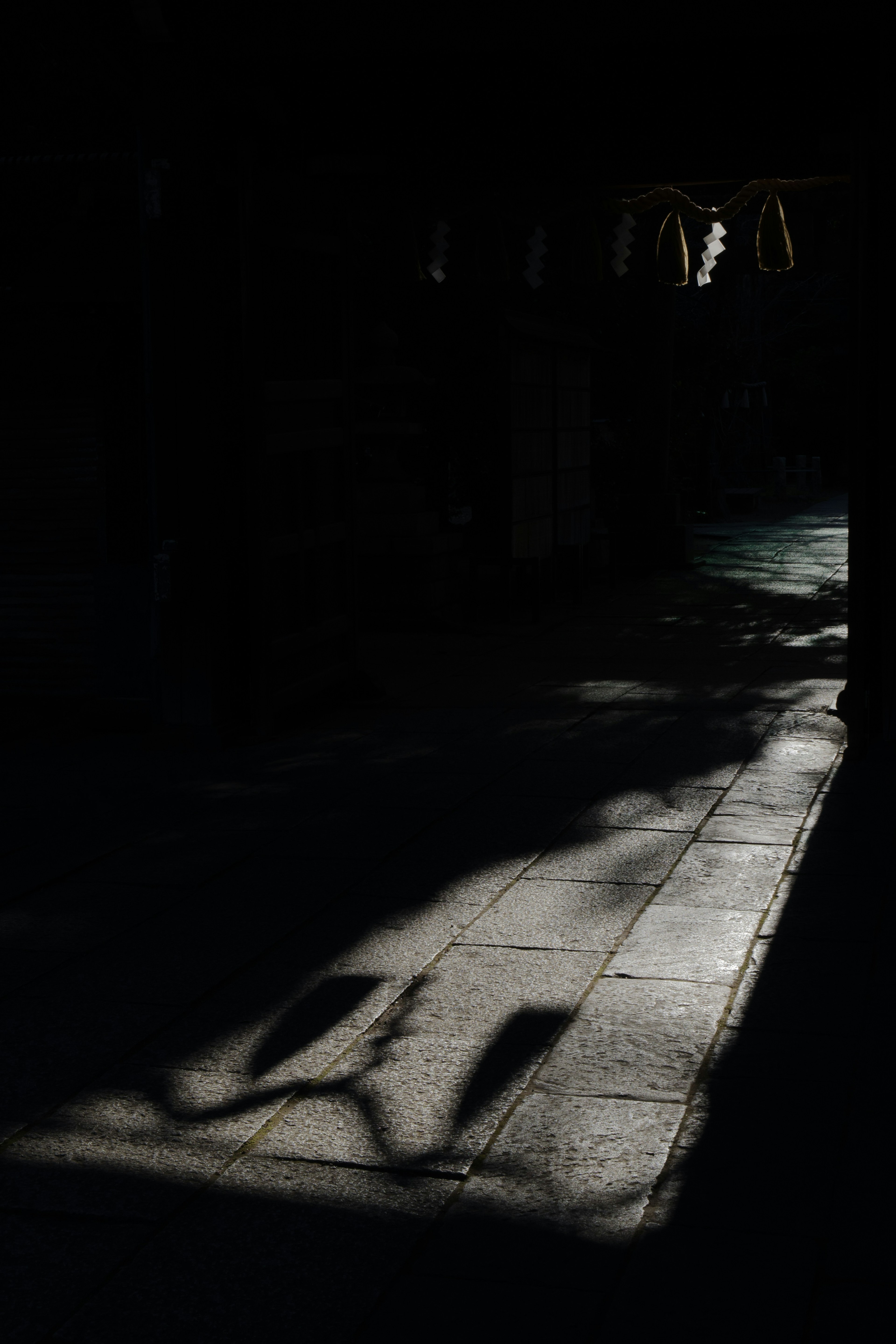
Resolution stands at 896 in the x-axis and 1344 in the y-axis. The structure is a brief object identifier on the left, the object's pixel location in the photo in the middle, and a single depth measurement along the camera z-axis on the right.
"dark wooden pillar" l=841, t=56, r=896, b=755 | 7.54
